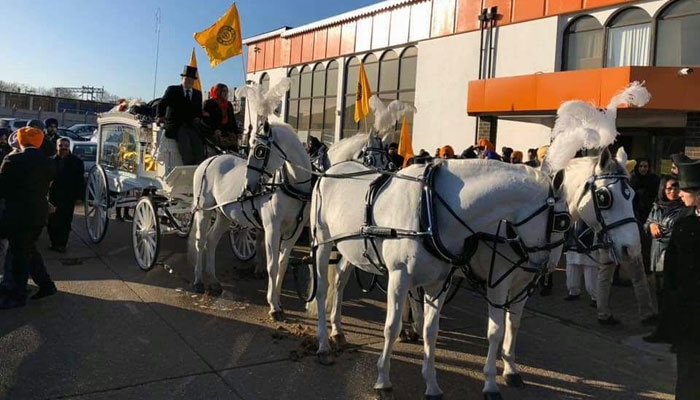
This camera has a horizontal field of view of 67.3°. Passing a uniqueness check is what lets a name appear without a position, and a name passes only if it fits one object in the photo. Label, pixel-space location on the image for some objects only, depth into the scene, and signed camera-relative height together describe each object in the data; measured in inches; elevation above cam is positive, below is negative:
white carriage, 299.0 -2.4
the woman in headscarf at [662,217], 227.6 -0.4
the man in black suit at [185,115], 302.5 +40.6
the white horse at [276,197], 227.6 -2.7
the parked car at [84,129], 1295.5 +123.8
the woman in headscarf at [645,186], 322.7 +18.3
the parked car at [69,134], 1071.2 +91.8
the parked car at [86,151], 648.4 +34.7
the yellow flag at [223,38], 434.9 +124.0
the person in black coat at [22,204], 224.4 -12.9
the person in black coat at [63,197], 343.9 -12.9
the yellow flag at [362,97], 508.4 +99.8
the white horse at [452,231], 139.8 -7.6
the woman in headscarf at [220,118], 318.7 +42.8
